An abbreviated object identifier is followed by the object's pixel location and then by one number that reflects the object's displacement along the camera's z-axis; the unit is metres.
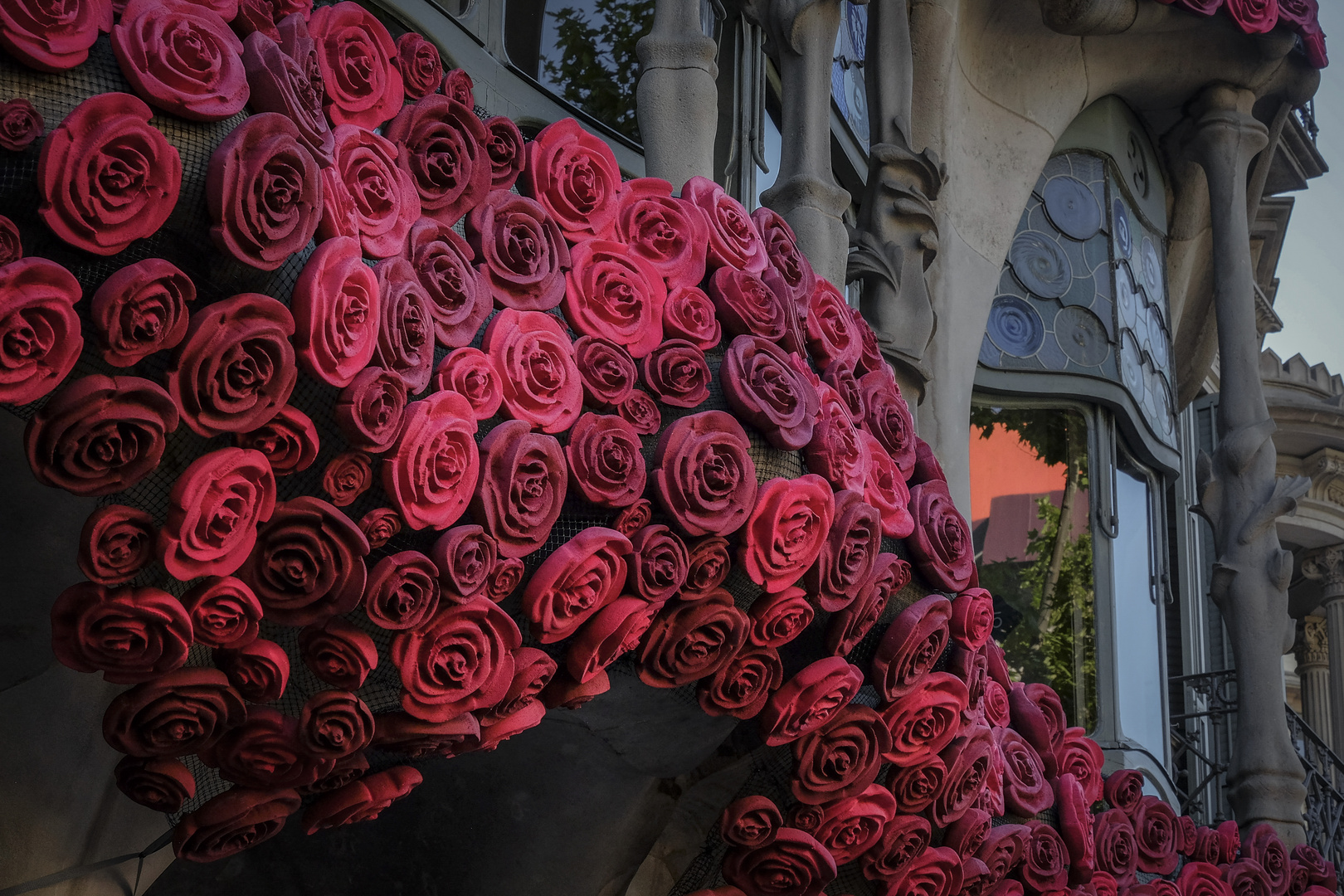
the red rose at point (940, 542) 3.87
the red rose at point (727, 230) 3.62
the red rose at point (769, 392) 3.37
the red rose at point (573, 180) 3.29
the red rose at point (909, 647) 3.72
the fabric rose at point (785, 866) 3.82
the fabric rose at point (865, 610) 3.58
